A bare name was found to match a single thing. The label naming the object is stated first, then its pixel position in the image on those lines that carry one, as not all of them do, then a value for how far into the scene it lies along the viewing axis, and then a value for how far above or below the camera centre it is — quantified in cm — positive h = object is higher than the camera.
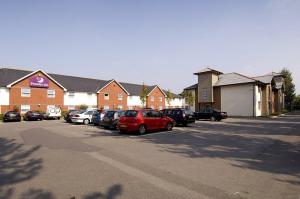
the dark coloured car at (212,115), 3082 -129
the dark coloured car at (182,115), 2177 -96
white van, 3509 -121
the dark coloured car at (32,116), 3269 -137
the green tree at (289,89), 8050 +486
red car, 1569 -106
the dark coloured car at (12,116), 3031 -130
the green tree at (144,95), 5406 +216
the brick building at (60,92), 3688 +227
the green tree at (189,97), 4733 +143
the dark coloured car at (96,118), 2202 -114
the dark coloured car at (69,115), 2531 -100
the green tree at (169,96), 6154 +215
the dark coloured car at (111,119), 1884 -106
